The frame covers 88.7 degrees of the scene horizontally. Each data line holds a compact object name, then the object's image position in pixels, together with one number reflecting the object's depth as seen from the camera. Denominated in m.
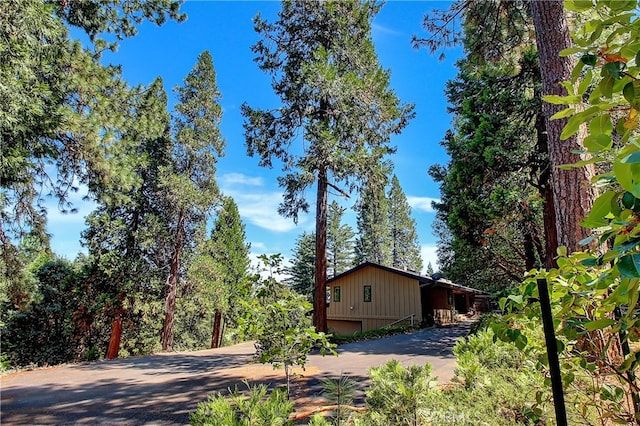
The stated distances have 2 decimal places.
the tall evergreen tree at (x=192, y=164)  14.42
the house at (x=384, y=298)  17.69
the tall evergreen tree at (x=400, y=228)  36.88
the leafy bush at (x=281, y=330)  2.59
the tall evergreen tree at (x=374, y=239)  35.28
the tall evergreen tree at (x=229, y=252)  18.41
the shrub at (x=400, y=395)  2.21
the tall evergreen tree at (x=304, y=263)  31.98
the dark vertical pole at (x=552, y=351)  1.10
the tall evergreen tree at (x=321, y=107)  9.87
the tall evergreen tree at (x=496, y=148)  6.34
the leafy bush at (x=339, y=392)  2.09
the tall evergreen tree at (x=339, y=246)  36.09
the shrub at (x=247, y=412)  1.72
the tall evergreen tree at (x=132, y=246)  13.73
